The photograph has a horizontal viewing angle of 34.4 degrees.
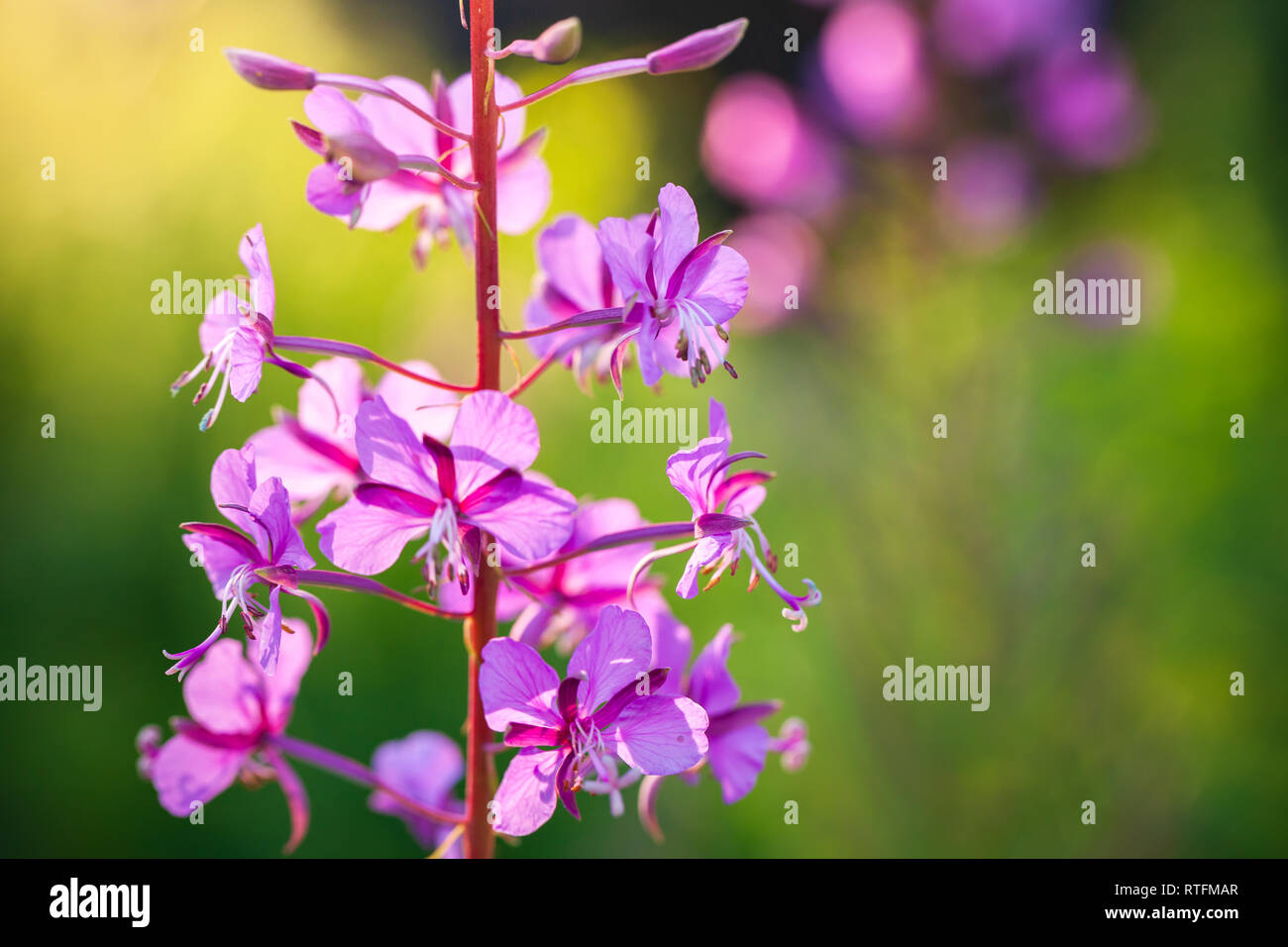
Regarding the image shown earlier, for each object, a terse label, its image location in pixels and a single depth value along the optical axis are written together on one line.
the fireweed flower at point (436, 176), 0.25
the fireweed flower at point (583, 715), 0.22
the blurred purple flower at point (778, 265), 0.58
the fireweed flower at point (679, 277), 0.23
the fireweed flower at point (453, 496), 0.22
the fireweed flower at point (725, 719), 0.24
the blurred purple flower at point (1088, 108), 0.56
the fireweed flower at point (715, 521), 0.23
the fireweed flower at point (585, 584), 0.25
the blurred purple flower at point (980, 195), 0.54
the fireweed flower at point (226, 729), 0.25
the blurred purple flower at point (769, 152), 0.58
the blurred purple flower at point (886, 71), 0.54
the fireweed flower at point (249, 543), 0.22
